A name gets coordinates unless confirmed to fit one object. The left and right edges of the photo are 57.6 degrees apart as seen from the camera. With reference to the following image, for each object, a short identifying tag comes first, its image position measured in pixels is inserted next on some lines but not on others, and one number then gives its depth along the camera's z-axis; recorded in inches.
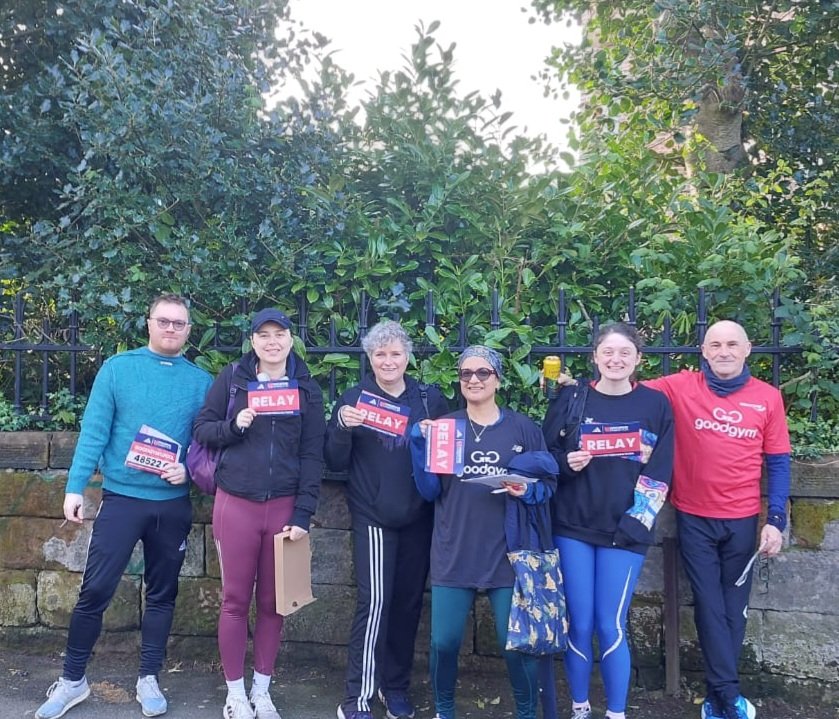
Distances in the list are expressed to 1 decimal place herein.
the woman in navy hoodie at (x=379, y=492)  137.0
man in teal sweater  139.8
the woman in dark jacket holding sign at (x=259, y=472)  135.0
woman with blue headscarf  127.4
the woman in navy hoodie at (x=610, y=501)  130.3
